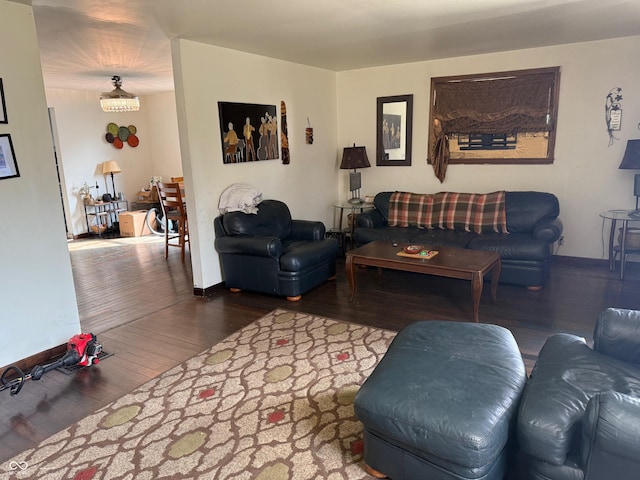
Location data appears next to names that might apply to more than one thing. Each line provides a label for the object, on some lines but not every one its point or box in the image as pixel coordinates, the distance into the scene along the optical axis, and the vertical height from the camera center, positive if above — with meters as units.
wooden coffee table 3.34 -0.88
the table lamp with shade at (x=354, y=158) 5.68 -0.06
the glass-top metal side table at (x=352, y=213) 5.77 -0.81
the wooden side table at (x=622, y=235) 4.25 -0.87
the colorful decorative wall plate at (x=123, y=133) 8.09 +0.49
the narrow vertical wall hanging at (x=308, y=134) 5.60 +0.26
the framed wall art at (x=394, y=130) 5.66 +0.29
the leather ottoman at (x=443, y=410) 1.61 -0.98
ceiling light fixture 5.61 +0.75
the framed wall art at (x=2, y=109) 2.76 +0.34
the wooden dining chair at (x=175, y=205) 5.70 -0.61
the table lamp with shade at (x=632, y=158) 4.20 -0.12
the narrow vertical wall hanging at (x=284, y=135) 5.14 +0.24
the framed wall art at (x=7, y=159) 2.77 +0.03
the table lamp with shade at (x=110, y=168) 7.74 -0.13
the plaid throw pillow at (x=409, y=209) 5.12 -0.67
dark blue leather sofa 4.12 -0.87
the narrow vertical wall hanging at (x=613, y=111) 4.54 +0.36
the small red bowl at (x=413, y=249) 3.74 -0.83
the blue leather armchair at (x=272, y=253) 4.08 -0.91
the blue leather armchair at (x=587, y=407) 1.35 -0.95
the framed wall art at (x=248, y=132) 4.39 +0.26
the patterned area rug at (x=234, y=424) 2.01 -1.39
